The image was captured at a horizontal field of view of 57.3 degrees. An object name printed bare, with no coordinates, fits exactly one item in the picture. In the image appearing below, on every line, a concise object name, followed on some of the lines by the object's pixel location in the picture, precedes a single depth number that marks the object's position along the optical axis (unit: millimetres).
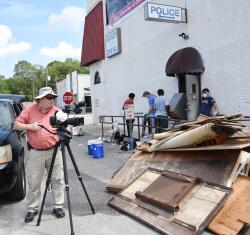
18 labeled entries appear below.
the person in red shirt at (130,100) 7784
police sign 6718
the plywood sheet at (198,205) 2752
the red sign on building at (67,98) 11135
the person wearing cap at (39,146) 3115
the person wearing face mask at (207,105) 6747
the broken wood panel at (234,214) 2642
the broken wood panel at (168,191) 2984
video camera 2967
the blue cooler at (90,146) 6419
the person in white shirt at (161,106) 7098
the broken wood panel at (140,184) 3426
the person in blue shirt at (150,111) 7564
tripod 2989
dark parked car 3285
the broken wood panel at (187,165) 3240
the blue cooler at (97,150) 6188
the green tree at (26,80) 63109
